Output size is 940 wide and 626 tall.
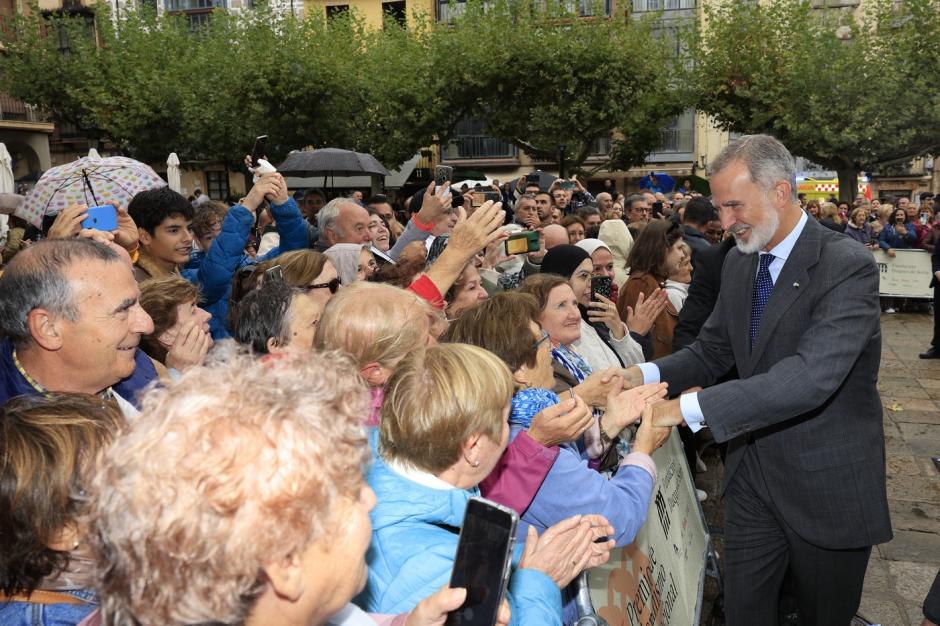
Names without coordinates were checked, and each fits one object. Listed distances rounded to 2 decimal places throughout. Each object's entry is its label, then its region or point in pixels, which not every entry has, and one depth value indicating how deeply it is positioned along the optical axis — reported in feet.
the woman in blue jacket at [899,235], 50.98
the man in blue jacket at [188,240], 15.38
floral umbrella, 15.16
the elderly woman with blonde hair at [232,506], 3.97
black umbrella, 39.34
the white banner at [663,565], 9.45
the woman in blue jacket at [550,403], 8.54
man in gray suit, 10.14
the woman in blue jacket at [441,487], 6.28
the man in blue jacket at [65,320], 8.69
